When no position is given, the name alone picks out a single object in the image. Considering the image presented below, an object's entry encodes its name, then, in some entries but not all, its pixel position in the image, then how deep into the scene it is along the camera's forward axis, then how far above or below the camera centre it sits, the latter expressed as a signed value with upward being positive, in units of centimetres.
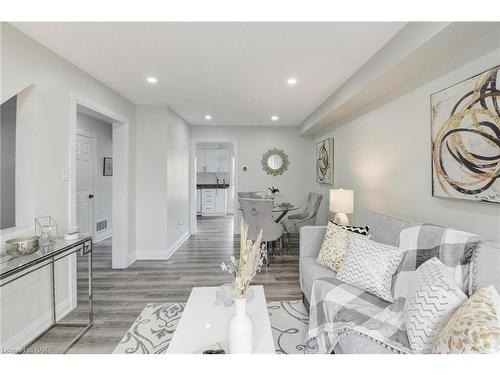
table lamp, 321 -22
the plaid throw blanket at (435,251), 138 -41
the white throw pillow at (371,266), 175 -59
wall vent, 493 -81
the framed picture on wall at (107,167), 511 +37
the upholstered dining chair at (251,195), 527 -20
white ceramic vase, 122 -72
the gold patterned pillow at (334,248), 219 -56
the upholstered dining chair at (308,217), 435 -58
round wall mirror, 581 +56
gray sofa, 126 -48
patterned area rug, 189 -121
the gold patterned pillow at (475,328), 90 -54
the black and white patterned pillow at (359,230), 231 -41
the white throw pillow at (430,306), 118 -59
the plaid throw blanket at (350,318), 134 -78
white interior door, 438 +2
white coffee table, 133 -84
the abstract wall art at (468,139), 153 +33
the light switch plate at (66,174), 242 +11
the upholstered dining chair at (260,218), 372 -49
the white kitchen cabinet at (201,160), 902 +90
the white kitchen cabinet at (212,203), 870 -61
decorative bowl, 175 -43
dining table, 426 -39
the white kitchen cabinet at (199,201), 871 -54
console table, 157 -52
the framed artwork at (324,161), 459 +48
